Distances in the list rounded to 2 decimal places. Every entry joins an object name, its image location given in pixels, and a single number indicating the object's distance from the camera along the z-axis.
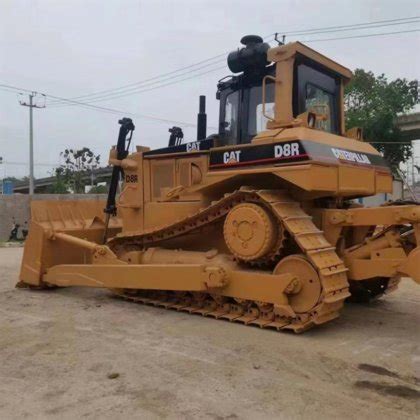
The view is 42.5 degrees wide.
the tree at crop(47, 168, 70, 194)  47.78
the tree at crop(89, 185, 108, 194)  45.78
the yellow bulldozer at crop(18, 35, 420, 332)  5.51
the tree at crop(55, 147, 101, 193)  53.09
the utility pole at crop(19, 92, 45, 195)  38.34
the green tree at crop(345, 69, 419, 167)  32.62
